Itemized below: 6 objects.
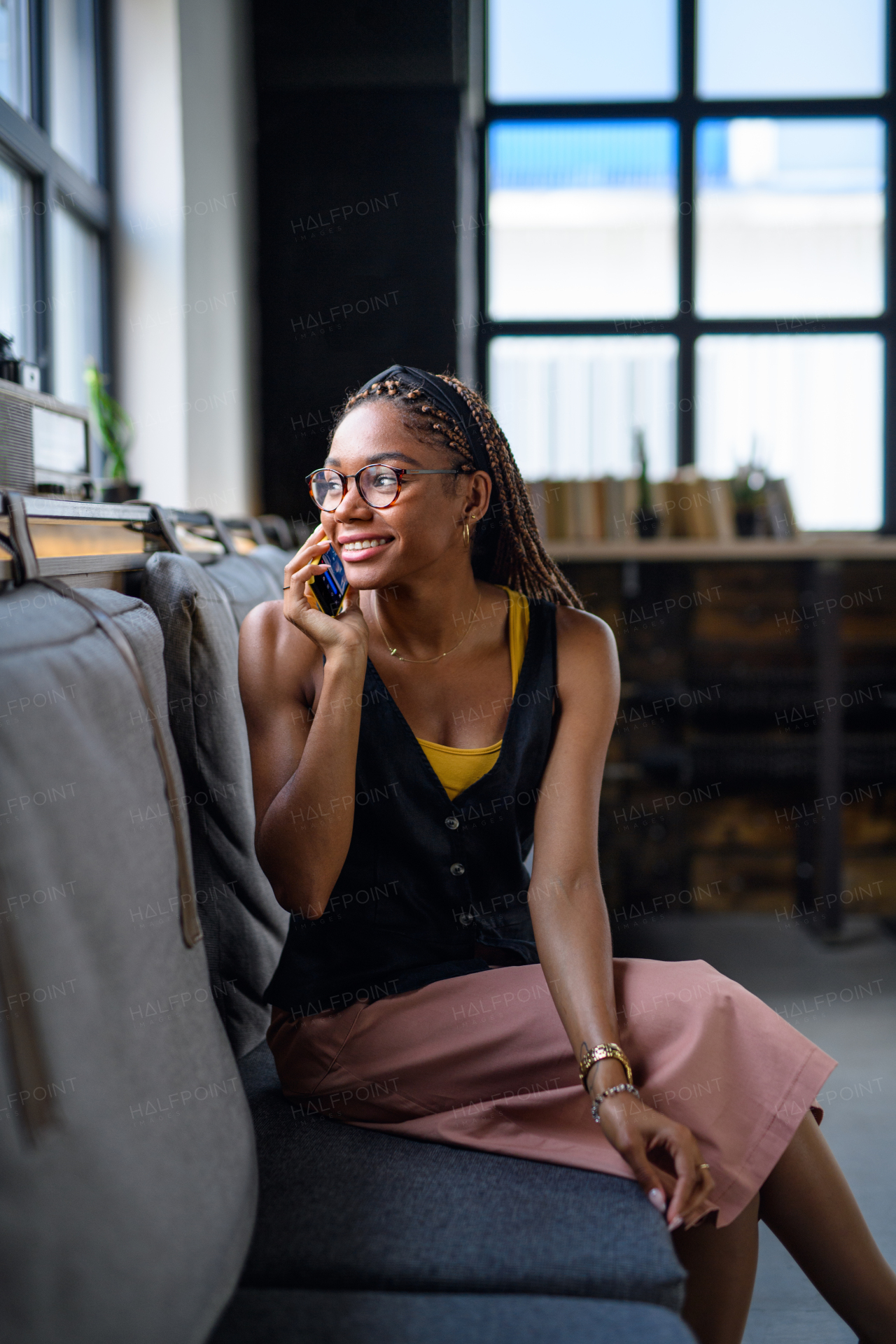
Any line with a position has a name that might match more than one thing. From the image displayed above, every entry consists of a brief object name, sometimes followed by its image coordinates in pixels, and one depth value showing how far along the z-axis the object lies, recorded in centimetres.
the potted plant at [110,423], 237
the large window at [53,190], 229
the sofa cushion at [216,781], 125
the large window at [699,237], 380
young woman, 106
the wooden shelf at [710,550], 324
